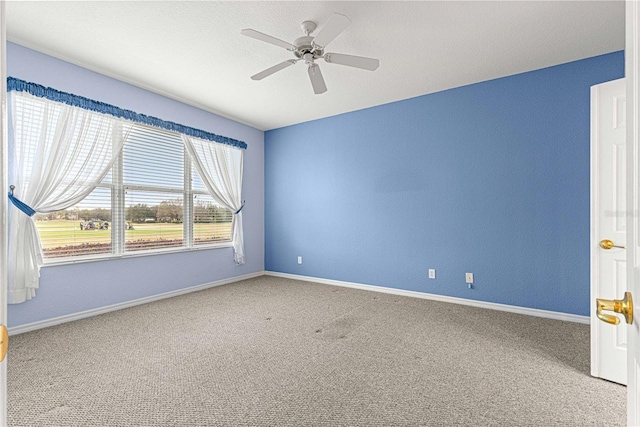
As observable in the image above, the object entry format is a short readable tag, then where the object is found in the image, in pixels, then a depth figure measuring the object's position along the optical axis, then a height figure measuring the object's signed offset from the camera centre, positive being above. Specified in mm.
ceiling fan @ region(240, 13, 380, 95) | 2055 +1249
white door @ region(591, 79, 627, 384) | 1858 -41
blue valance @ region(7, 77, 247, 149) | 2660 +1130
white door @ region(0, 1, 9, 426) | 539 -10
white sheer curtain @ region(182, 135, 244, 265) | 4266 +614
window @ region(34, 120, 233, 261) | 3088 +30
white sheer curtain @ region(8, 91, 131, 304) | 2643 +461
